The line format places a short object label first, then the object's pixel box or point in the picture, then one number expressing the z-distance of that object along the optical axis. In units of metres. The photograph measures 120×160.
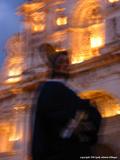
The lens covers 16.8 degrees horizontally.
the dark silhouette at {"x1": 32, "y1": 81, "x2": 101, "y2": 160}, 3.60
